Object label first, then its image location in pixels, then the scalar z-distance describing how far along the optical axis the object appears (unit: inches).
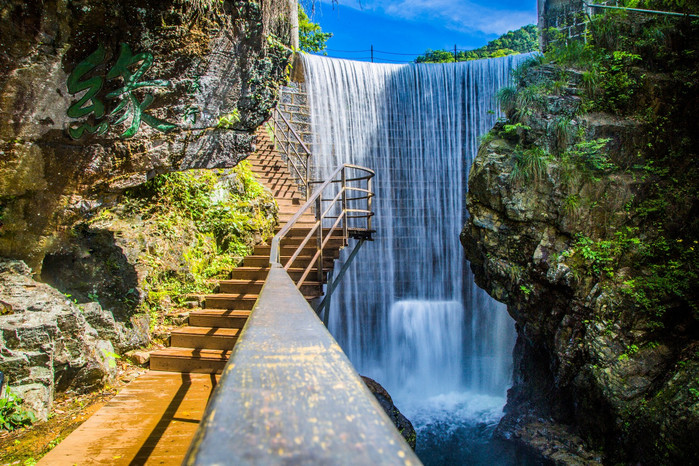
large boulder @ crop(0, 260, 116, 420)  125.2
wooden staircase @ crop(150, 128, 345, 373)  155.6
